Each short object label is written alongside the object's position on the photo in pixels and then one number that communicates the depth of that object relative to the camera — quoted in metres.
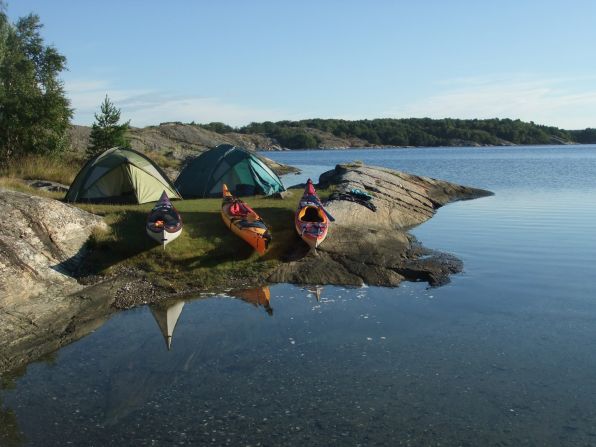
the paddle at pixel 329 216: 18.90
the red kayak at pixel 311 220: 16.93
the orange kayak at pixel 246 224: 16.66
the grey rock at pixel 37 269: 11.88
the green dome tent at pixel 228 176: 24.36
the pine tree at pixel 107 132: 32.75
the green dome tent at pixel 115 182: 21.06
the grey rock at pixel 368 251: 16.12
